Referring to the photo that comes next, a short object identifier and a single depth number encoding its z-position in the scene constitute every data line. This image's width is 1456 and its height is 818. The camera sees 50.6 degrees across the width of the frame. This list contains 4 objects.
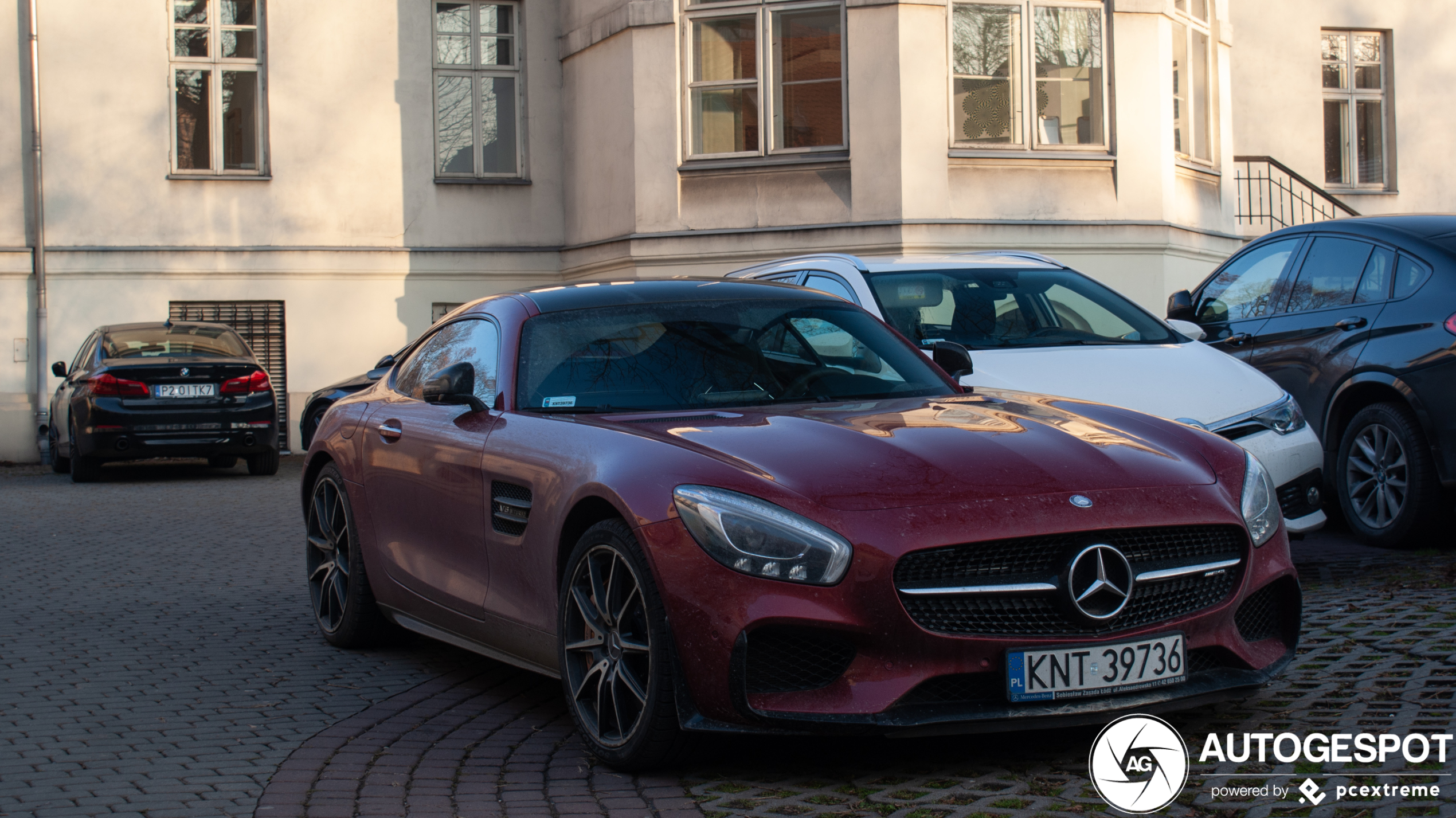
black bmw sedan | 15.56
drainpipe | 20.31
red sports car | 3.96
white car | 7.17
